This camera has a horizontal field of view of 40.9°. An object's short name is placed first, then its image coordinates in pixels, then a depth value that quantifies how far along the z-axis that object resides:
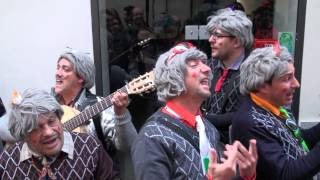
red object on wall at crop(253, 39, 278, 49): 3.96
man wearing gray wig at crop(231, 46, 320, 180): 1.93
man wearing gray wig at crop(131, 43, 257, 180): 1.68
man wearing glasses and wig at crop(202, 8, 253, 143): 2.72
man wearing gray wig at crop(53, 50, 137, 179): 2.65
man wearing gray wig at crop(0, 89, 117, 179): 2.02
